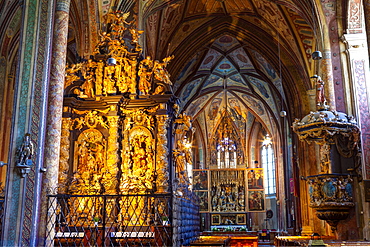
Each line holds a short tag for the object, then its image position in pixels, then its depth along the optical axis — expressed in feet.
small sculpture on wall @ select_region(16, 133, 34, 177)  22.58
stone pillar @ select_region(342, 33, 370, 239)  35.53
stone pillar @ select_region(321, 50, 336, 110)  37.86
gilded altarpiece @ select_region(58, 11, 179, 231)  34.83
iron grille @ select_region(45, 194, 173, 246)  24.16
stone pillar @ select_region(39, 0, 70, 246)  24.30
